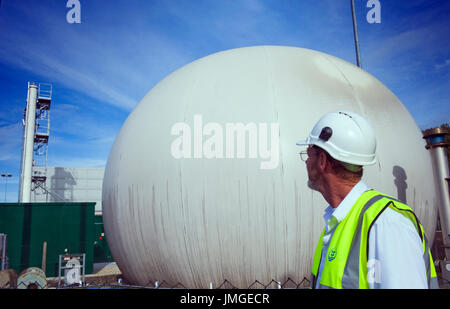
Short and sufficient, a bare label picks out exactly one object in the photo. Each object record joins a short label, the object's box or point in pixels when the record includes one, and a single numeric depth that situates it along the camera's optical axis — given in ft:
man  4.72
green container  39.91
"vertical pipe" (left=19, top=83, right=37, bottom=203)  80.43
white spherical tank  19.43
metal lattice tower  81.12
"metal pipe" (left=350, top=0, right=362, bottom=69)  47.21
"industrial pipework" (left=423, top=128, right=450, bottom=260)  24.58
